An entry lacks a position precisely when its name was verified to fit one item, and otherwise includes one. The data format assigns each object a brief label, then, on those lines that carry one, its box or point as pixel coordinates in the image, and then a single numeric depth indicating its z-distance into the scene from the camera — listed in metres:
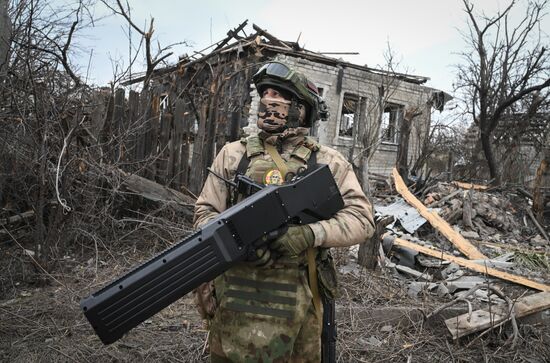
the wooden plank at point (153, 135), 5.32
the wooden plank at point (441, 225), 6.37
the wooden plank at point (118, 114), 5.04
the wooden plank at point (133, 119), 5.20
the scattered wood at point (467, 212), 7.95
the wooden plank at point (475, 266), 4.90
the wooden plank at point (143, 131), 5.30
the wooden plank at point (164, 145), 5.36
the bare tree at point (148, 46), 5.86
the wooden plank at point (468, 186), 9.85
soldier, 1.80
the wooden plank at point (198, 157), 5.26
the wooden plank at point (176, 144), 5.32
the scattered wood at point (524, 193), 10.00
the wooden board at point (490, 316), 3.31
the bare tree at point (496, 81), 13.30
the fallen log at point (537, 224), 8.33
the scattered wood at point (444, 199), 8.59
